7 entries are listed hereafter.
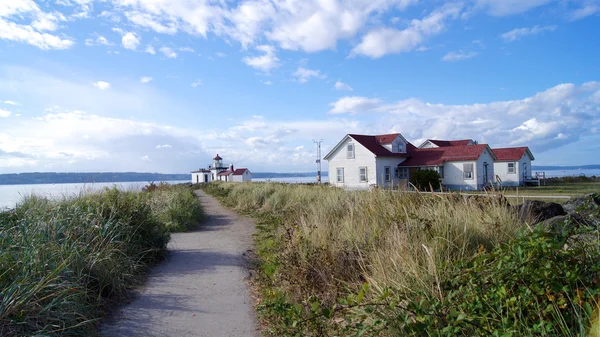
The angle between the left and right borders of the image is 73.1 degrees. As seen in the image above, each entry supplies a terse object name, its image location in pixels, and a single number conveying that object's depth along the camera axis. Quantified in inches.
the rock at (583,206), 163.3
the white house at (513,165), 1535.4
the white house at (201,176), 3413.9
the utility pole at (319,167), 2031.1
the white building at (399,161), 1380.4
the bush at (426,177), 1251.8
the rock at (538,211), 255.4
